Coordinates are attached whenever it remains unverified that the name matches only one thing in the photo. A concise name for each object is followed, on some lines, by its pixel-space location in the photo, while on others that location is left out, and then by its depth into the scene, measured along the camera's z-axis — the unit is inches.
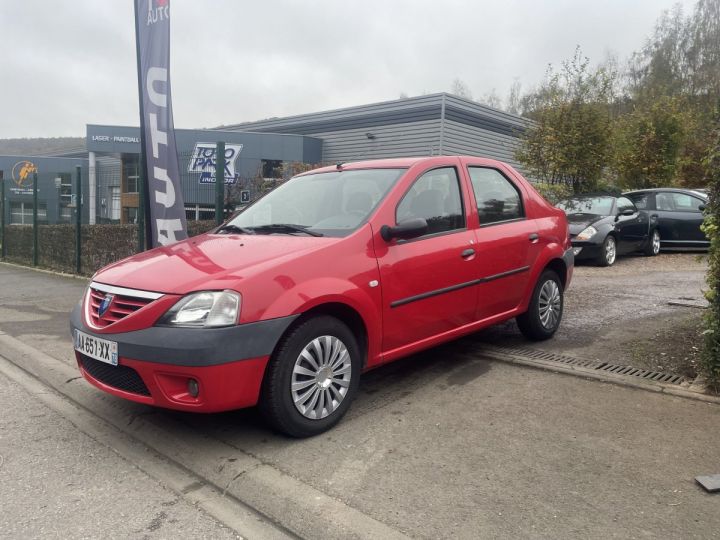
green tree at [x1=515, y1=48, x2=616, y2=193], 593.6
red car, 125.7
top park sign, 389.4
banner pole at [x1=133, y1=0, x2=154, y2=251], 263.1
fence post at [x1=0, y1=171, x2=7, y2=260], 627.8
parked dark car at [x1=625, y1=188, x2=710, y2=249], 484.7
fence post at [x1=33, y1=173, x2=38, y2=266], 544.4
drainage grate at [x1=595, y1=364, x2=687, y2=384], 171.9
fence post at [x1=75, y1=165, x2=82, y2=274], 451.2
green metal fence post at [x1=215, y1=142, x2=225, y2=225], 299.9
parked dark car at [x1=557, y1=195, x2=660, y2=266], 417.1
